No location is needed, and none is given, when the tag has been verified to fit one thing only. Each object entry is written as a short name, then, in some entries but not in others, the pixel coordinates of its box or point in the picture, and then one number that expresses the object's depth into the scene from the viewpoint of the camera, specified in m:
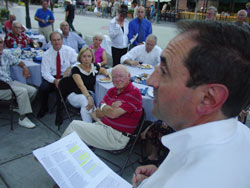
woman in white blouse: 5.26
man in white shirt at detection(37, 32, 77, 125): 3.98
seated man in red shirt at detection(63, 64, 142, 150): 2.46
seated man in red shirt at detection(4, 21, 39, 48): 5.34
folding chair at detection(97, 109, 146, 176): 2.46
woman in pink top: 5.06
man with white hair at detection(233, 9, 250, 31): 5.16
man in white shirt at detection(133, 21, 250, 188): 0.52
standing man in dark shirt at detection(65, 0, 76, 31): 9.37
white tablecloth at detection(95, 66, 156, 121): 2.89
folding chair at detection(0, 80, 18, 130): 3.21
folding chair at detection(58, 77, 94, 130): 3.35
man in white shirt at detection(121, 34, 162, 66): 4.50
